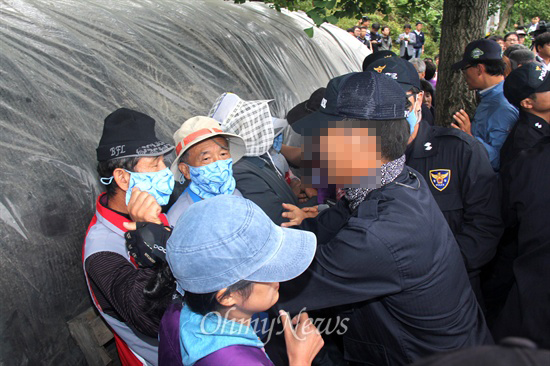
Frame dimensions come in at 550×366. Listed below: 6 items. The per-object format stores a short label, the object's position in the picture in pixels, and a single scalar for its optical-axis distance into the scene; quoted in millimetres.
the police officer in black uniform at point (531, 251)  2006
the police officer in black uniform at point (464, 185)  2502
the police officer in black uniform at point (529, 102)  3123
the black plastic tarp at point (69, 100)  2195
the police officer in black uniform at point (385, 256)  1570
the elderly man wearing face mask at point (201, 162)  2609
